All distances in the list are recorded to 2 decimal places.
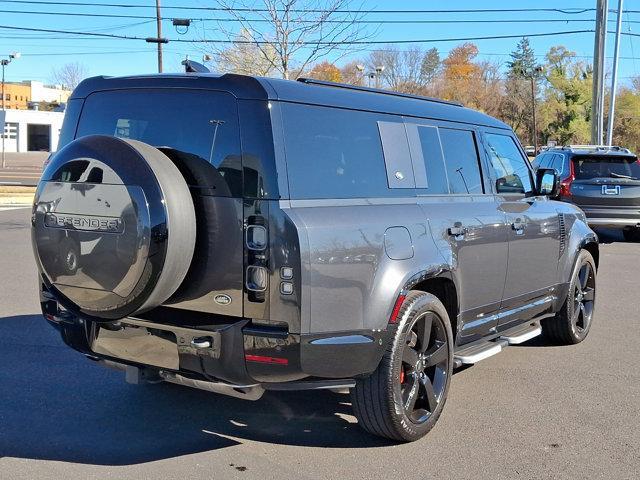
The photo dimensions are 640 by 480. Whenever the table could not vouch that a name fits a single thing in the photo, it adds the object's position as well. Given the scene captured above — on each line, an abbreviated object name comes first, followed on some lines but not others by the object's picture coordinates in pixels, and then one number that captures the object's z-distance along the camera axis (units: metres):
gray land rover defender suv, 3.45
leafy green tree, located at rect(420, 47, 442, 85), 58.50
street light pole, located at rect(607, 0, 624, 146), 25.89
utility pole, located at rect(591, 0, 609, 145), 24.73
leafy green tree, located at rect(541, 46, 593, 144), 70.31
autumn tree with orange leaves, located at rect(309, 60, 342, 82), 37.44
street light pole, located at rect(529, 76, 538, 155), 60.49
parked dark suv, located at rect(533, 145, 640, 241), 13.16
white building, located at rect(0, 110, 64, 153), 78.06
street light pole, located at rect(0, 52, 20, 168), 53.62
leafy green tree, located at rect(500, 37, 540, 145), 70.88
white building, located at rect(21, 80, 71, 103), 113.38
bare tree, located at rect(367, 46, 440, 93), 53.40
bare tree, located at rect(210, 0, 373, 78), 18.45
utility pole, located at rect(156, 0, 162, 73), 26.58
